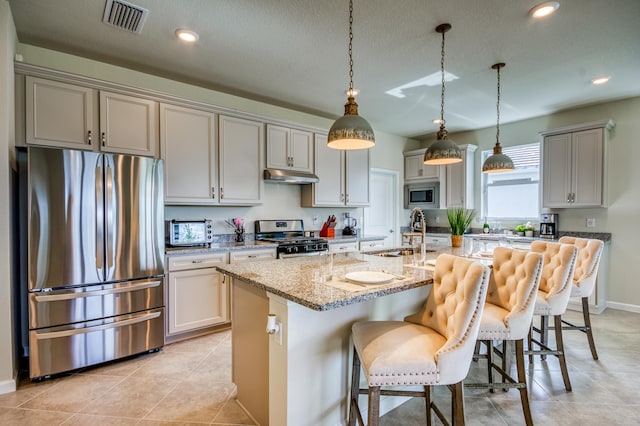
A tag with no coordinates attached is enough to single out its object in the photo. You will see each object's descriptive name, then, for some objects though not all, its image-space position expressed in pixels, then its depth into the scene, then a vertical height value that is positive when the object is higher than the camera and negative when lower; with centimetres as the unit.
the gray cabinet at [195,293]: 303 -84
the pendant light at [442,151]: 263 +47
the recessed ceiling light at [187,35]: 255 +140
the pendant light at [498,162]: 321 +46
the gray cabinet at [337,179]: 448 +43
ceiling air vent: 225 +141
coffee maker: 450 -26
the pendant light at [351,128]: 190 +48
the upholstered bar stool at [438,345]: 135 -62
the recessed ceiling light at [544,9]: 219 +139
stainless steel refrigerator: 231 -38
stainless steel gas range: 374 -39
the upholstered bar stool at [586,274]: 262 -54
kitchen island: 153 -66
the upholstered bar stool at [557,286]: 219 -56
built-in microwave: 570 +23
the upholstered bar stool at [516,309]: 180 -60
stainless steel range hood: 392 +40
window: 494 +31
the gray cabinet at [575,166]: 406 +55
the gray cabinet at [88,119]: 258 +78
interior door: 573 +2
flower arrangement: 396 -22
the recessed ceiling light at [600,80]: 346 +139
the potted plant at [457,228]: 326 -21
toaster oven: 331 -26
